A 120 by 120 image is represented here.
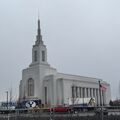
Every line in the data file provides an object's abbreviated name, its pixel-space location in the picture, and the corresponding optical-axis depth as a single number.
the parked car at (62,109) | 67.16
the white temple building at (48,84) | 115.40
